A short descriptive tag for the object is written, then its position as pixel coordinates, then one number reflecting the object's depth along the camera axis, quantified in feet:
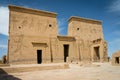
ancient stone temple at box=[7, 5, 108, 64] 59.88
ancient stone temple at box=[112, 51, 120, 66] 47.71
